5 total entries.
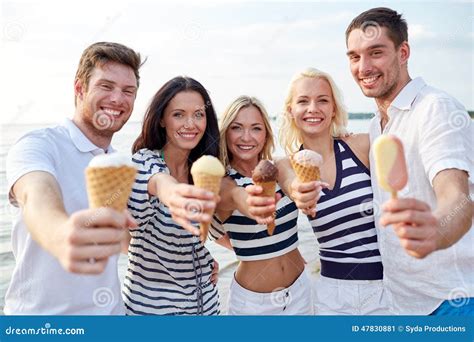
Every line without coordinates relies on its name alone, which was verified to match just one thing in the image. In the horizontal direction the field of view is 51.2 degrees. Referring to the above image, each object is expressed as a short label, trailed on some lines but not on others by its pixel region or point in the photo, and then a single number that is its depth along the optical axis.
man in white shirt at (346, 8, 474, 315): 2.13
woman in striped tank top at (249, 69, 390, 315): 2.64
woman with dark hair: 2.60
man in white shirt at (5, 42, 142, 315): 1.49
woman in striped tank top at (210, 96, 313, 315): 2.78
